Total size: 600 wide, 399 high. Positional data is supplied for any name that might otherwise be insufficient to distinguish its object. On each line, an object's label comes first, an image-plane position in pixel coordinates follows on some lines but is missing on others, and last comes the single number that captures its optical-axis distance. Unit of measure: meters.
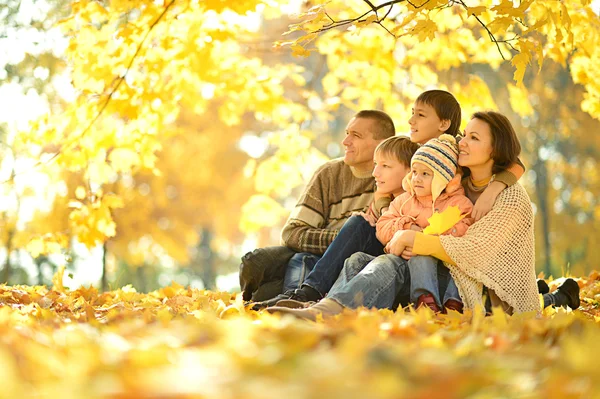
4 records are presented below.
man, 8.73
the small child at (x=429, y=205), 6.73
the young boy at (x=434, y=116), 8.05
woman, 6.68
